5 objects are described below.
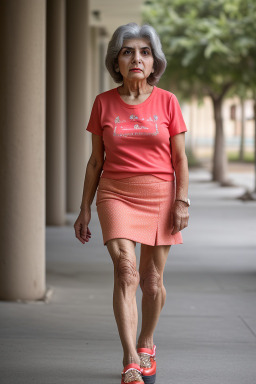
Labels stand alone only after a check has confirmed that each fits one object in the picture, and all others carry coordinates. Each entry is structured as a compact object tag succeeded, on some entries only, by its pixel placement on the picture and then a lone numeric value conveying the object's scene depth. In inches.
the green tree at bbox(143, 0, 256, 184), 905.5
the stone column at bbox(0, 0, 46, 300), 297.9
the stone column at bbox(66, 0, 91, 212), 669.9
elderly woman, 192.1
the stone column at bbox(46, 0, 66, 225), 561.9
